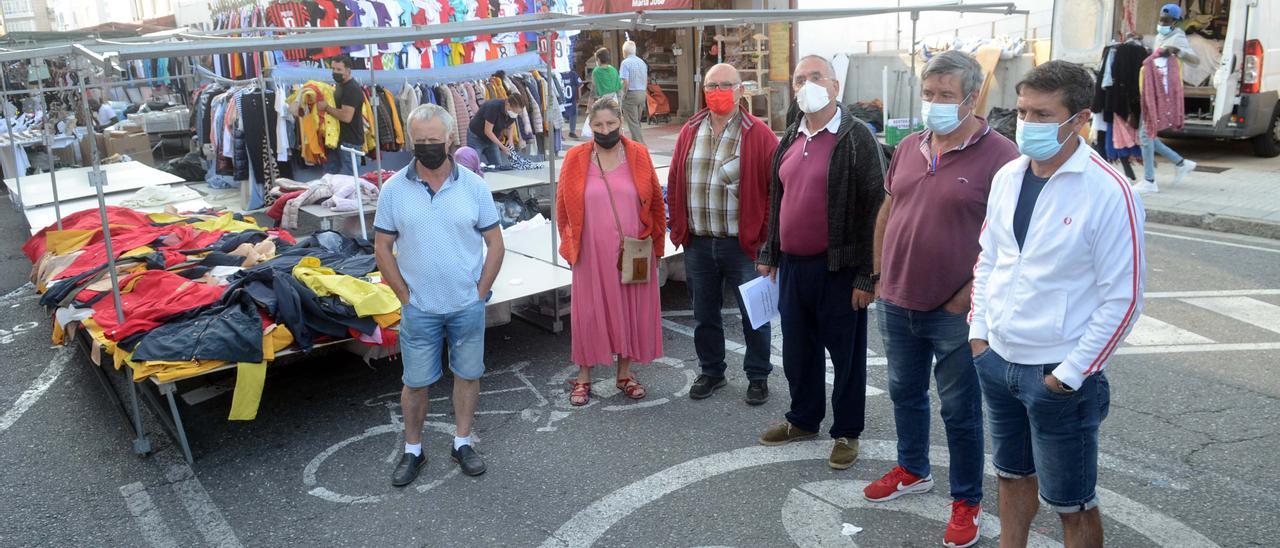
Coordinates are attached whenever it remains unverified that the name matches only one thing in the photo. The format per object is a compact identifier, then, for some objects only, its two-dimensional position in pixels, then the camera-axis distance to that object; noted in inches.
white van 437.7
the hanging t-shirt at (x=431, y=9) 556.7
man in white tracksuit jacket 102.0
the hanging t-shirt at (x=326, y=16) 489.1
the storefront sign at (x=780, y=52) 700.0
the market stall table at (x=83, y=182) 380.2
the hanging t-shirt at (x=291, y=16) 489.0
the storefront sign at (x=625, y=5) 693.9
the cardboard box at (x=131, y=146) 562.3
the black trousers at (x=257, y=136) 423.2
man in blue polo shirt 163.9
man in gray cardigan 158.6
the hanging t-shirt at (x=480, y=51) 568.4
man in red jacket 187.3
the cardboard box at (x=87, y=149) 572.2
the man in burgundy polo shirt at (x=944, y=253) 132.0
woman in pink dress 199.8
